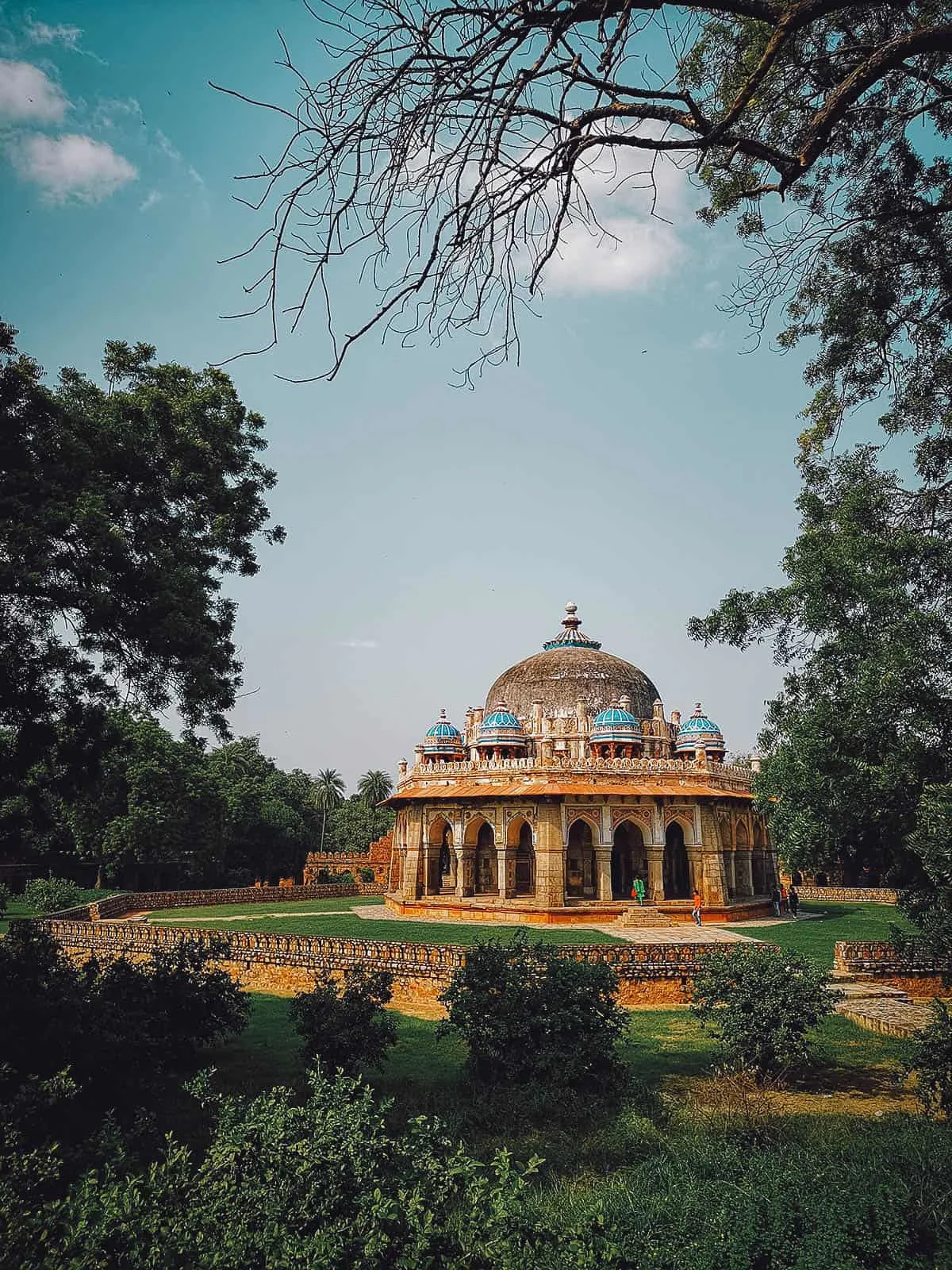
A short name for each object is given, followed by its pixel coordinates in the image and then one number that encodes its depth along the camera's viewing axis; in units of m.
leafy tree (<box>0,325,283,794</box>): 7.49
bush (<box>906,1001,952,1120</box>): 6.84
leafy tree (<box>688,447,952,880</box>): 7.73
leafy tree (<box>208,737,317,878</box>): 40.94
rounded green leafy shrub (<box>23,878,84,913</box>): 26.34
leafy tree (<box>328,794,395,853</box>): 49.75
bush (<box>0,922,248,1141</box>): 7.12
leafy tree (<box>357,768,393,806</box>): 63.41
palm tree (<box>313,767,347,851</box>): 57.25
